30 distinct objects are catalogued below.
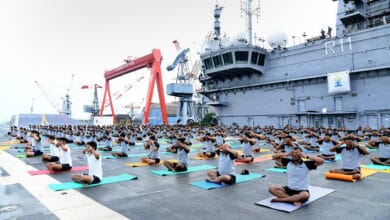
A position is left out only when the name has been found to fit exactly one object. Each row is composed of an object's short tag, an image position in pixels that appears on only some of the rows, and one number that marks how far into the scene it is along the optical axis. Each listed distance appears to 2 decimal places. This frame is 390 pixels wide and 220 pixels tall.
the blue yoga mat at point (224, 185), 7.61
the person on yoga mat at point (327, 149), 12.32
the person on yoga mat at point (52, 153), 11.65
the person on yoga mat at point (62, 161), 9.76
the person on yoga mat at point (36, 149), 14.65
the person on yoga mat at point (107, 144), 18.03
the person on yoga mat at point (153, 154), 11.98
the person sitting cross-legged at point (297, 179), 5.76
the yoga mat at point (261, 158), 12.86
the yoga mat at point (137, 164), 11.74
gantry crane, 45.50
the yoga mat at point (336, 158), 12.17
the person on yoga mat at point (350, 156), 8.29
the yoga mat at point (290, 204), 5.58
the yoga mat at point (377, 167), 10.05
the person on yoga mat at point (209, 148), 14.25
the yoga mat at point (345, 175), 8.14
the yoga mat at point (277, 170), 9.91
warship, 28.67
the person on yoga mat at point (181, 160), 9.99
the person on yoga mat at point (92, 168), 7.69
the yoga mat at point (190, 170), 9.68
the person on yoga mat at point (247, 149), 12.26
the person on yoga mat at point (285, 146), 9.54
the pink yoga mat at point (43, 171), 9.89
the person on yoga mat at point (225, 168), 7.66
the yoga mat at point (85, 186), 7.61
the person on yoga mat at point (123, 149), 14.73
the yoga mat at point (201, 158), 14.03
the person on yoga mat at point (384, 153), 10.68
